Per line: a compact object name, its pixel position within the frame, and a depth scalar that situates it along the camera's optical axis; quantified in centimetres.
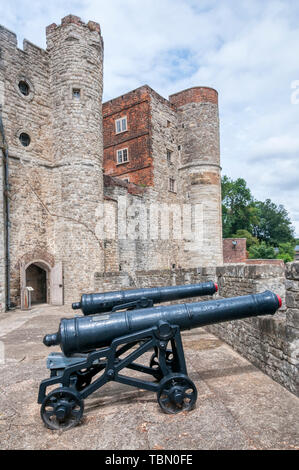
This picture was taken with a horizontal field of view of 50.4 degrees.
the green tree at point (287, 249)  4497
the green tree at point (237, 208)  4475
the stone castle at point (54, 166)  1327
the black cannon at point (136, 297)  499
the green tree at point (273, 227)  5172
